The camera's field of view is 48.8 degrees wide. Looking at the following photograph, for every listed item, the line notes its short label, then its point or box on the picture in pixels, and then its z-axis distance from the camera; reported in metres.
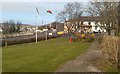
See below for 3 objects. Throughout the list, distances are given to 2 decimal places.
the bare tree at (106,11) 19.51
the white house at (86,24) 48.94
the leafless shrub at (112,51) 7.43
